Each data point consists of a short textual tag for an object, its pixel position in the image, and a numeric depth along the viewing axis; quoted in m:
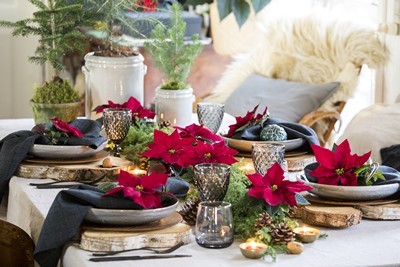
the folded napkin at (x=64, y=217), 2.07
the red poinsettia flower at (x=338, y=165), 2.37
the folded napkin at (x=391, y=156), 3.76
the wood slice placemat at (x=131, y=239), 2.02
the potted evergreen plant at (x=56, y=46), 3.46
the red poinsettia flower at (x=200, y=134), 2.76
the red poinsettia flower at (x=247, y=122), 2.99
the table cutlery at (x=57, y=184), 2.62
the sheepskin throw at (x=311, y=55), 4.89
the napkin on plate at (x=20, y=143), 2.73
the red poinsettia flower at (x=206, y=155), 2.45
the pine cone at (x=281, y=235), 2.07
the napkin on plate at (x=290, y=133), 2.91
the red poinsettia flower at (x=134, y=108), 3.23
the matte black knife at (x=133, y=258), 1.97
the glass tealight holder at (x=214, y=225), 1.99
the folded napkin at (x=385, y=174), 2.36
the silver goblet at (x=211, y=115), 3.07
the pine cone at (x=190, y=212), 2.24
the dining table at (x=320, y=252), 1.96
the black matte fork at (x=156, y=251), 2.01
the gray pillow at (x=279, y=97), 4.96
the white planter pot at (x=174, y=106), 3.42
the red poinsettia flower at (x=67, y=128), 2.87
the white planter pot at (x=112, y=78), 3.47
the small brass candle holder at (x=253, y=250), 1.98
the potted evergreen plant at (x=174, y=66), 3.42
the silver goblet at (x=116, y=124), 2.95
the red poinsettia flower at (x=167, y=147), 2.51
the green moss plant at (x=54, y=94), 3.47
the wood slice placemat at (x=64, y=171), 2.70
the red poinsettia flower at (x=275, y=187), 2.14
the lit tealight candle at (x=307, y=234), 2.11
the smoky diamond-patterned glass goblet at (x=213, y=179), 2.20
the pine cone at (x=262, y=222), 2.10
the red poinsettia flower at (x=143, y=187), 2.13
